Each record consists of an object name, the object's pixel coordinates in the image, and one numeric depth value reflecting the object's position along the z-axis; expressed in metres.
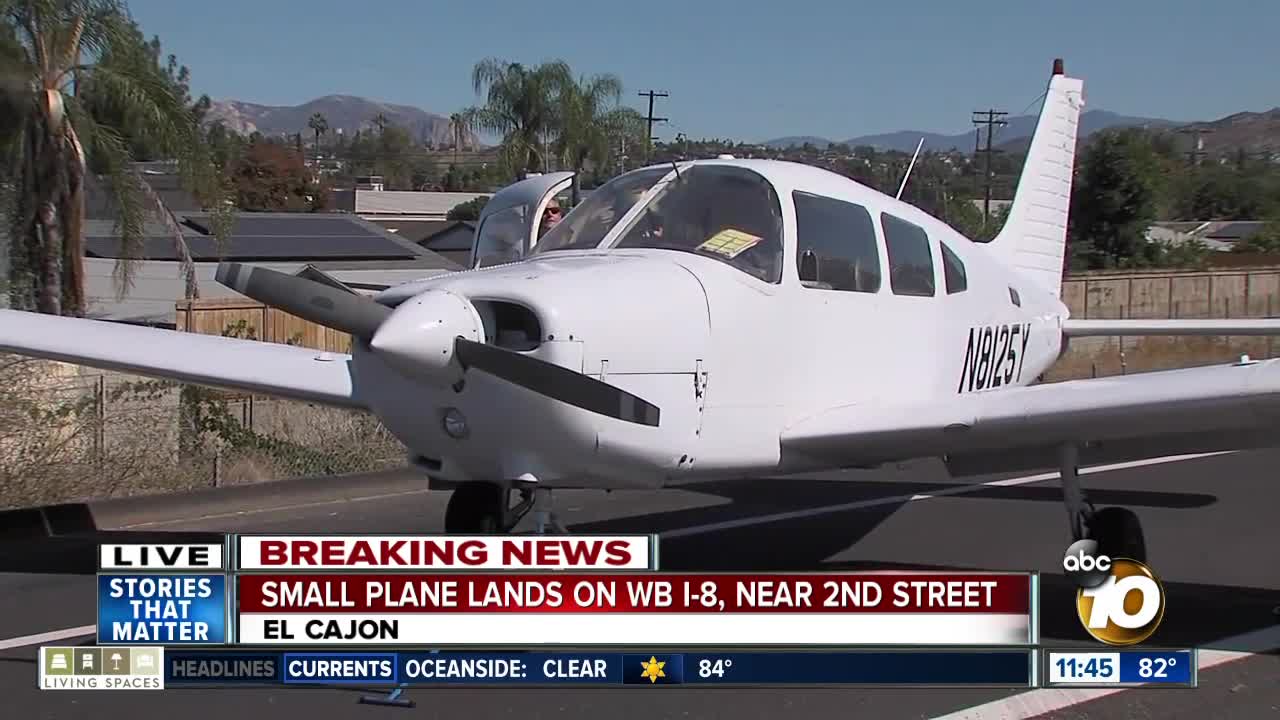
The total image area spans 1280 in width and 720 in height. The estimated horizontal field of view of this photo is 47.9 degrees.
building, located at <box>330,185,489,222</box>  93.44
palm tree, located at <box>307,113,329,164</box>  183.05
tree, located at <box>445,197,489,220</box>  73.56
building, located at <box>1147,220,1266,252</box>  71.56
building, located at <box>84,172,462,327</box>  28.77
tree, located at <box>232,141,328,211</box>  73.50
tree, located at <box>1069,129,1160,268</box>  45.84
